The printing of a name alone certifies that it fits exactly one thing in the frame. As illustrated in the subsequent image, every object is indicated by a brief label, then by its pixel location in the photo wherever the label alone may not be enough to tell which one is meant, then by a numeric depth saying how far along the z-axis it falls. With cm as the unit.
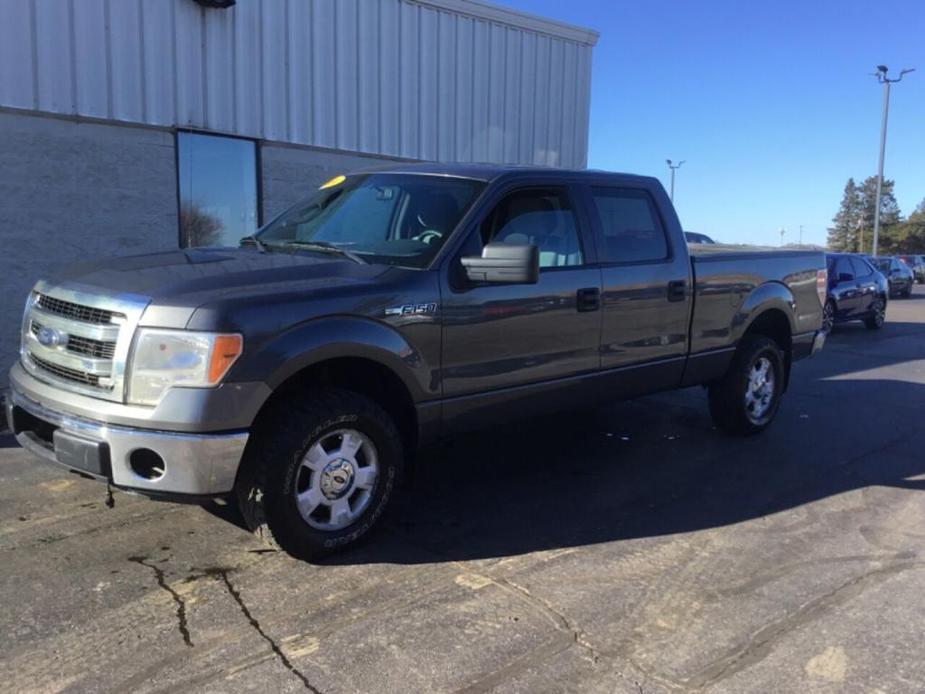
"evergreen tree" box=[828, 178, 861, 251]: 11241
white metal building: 814
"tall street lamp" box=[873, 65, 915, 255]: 3872
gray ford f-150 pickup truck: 329
